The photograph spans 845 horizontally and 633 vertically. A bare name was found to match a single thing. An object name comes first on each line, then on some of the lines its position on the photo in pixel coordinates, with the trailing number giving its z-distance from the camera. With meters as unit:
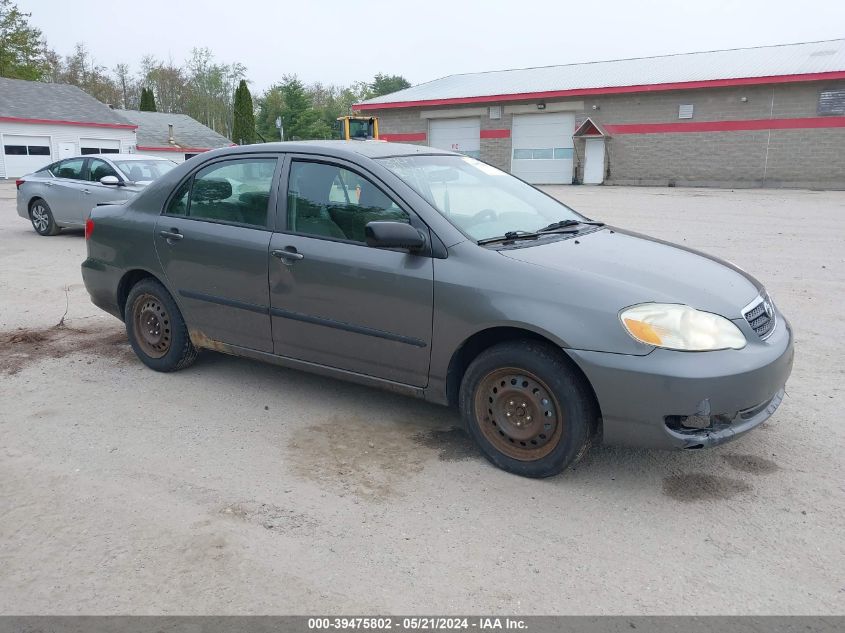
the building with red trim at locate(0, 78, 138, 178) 38.09
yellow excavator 31.56
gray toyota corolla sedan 3.34
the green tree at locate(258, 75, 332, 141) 58.31
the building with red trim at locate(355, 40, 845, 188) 28.56
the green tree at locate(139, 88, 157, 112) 60.41
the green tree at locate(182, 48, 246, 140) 75.88
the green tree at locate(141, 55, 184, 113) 75.88
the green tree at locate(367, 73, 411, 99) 80.75
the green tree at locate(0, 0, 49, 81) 56.59
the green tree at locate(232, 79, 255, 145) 54.00
